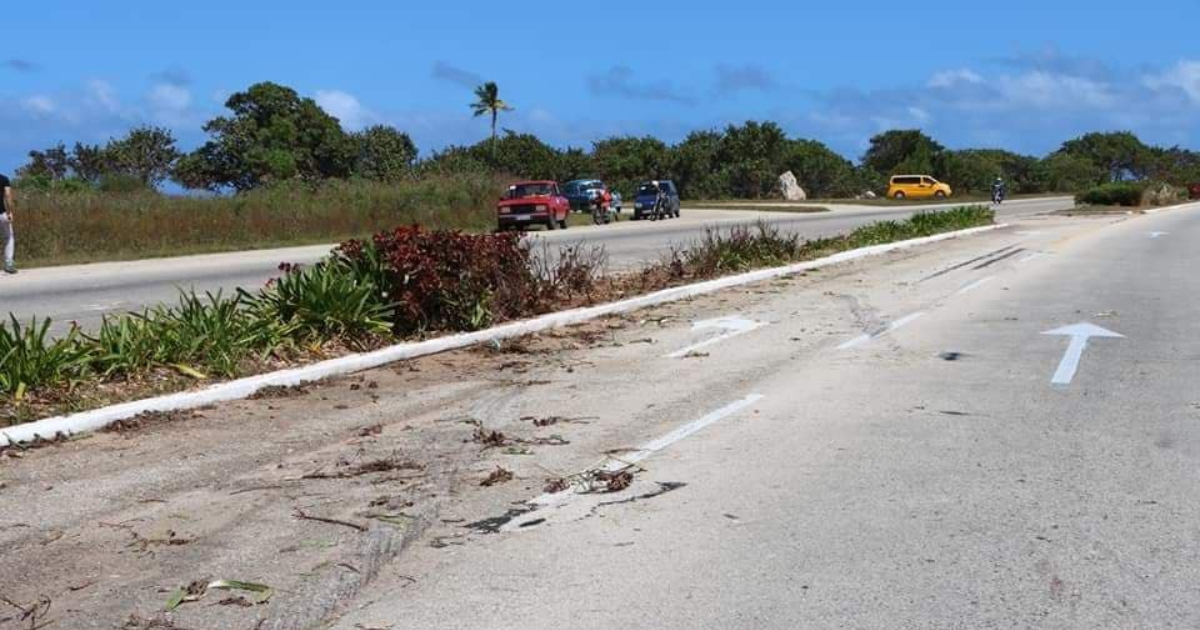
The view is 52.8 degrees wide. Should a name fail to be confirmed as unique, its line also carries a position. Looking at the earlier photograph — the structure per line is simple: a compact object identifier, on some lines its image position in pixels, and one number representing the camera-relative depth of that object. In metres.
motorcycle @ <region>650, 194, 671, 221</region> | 49.50
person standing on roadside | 20.77
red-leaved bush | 11.79
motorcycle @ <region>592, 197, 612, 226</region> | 47.33
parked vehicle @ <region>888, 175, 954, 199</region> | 79.69
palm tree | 86.06
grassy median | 8.60
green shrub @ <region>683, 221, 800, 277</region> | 19.47
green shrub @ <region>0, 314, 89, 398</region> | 8.30
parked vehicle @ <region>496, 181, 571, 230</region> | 40.03
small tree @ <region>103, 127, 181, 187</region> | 69.19
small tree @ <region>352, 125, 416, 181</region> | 77.69
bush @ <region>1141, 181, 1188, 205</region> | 63.04
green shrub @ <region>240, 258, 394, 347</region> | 11.01
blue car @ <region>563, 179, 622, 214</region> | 49.97
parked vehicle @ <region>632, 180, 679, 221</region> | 49.62
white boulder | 86.44
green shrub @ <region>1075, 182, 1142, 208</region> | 60.31
